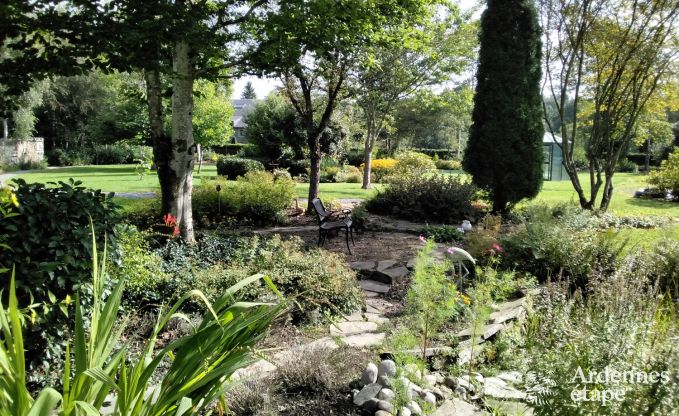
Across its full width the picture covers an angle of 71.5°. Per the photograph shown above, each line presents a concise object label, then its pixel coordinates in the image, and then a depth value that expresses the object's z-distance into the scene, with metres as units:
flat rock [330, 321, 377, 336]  3.94
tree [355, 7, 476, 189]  13.85
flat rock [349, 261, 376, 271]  5.96
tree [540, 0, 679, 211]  9.72
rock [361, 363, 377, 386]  2.83
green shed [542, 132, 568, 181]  22.72
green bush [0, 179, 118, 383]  2.77
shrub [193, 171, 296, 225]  9.38
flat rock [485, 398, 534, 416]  2.49
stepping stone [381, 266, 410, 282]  5.61
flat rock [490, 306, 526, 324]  4.01
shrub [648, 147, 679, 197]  14.58
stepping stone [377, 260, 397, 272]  5.91
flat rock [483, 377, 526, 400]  2.72
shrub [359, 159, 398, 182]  20.46
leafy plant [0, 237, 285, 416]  1.50
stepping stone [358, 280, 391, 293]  5.33
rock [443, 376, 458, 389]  3.00
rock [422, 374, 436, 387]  2.83
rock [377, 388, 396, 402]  2.61
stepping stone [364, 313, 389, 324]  4.19
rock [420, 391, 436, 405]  2.66
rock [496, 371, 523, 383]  2.89
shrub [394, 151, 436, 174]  15.70
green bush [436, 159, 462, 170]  29.82
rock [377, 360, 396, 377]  2.80
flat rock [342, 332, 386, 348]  3.61
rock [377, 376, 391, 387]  2.68
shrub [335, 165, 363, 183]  20.89
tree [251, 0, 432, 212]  5.48
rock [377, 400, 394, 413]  2.53
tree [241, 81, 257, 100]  85.34
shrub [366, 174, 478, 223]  10.28
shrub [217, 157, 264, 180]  18.25
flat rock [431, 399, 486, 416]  2.65
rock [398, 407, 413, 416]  2.50
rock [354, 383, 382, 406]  2.65
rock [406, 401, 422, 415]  2.54
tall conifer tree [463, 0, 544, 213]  10.72
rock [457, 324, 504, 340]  3.67
